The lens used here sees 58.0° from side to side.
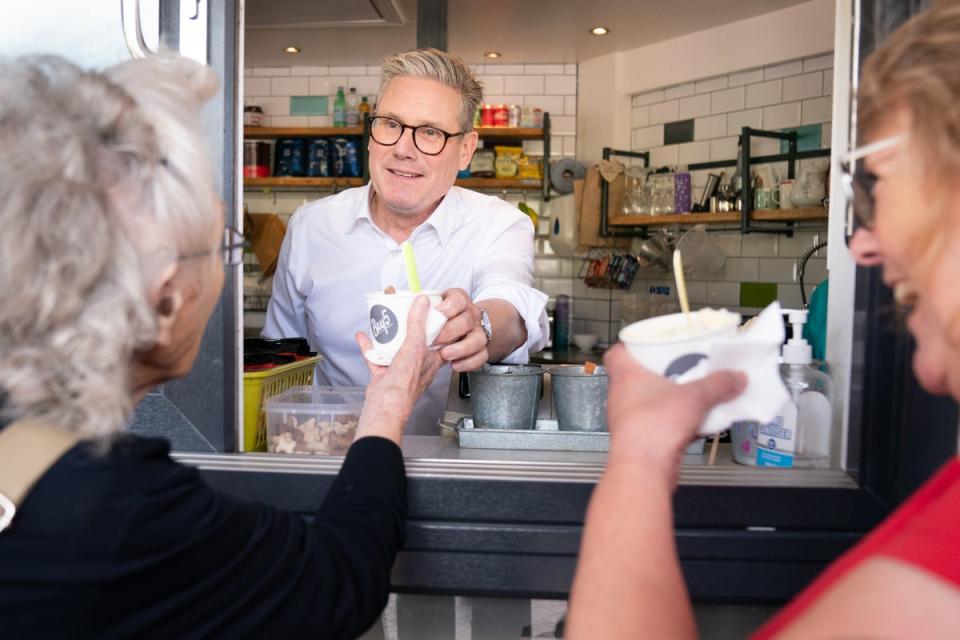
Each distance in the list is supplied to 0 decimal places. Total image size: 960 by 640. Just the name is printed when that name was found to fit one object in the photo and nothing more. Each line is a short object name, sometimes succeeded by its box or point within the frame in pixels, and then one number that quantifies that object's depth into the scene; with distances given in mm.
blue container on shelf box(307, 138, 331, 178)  5312
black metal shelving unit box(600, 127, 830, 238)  4133
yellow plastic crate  1555
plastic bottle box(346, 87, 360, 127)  5344
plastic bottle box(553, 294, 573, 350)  5352
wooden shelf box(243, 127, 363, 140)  5254
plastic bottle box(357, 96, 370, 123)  5285
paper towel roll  5215
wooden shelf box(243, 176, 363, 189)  5246
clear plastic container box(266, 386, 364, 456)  1465
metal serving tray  1429
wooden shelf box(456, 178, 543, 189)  5117
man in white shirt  2260
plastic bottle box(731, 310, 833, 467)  1348
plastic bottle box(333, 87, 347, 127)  5395
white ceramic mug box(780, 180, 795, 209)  4051
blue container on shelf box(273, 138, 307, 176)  5371
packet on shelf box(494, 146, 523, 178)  5176
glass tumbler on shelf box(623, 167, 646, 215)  4797
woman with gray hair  750
